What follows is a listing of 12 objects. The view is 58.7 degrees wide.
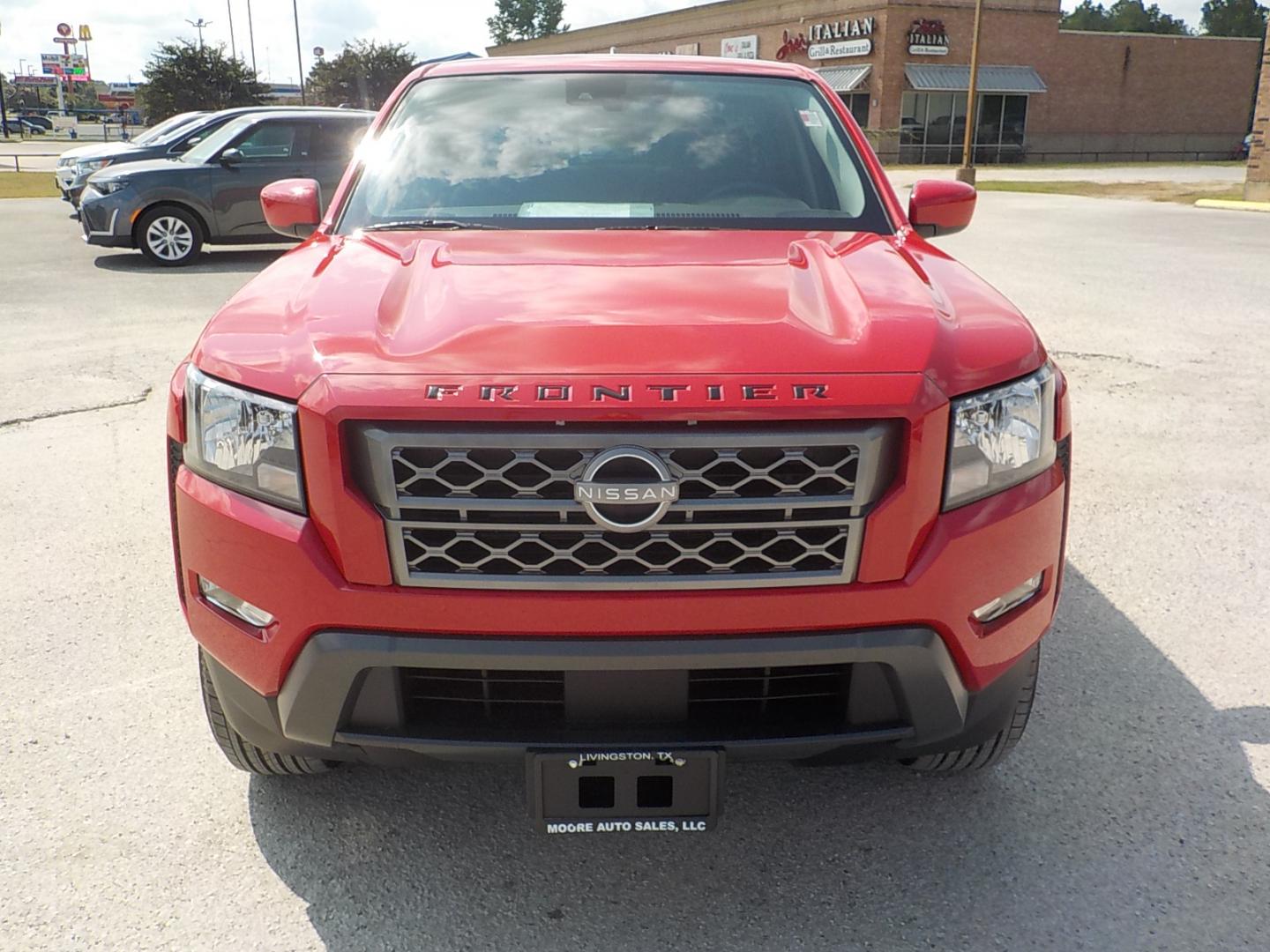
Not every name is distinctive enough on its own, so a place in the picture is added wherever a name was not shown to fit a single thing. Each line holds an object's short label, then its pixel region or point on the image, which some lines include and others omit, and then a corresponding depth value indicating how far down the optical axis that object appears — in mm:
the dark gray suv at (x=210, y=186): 12023
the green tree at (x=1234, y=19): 92375
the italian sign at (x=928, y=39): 44531
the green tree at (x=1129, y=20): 95438
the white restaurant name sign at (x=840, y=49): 45206
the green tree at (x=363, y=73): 62750
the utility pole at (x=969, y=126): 27688
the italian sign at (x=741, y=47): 51219
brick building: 44844
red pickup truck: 1988
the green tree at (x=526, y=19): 110500
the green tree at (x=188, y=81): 50031
